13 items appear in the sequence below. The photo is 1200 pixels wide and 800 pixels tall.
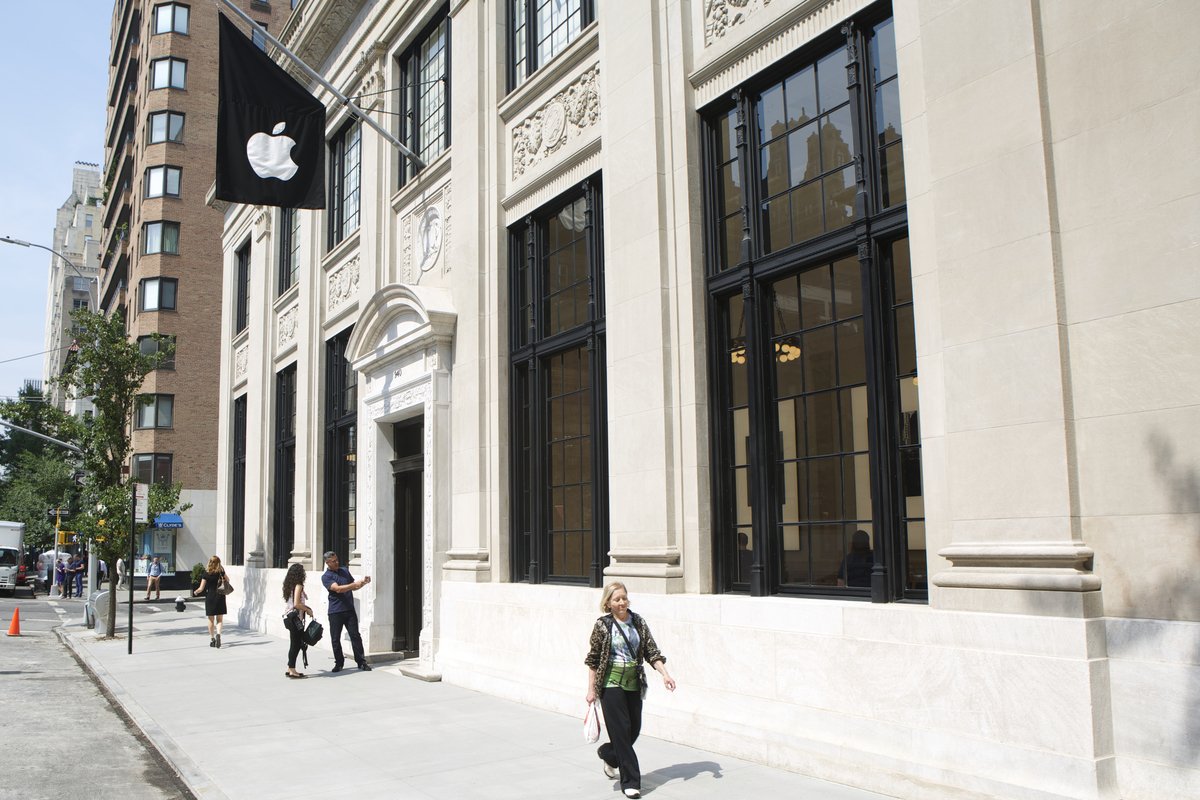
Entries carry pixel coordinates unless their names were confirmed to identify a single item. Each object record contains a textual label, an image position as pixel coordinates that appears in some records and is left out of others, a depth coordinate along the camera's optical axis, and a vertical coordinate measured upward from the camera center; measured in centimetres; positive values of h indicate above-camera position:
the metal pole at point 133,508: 1736 +28
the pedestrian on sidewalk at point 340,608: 1521 -138
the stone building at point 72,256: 11094 +3288
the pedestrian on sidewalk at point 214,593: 1944 -138
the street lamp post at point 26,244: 2753 +789
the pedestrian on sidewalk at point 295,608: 1467 -136
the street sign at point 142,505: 1831 +35
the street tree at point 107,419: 2194 +239
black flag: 1470 +580
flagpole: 1455 +618
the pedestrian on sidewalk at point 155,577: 3830 -206
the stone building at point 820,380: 599 +106
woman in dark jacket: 728 -121
